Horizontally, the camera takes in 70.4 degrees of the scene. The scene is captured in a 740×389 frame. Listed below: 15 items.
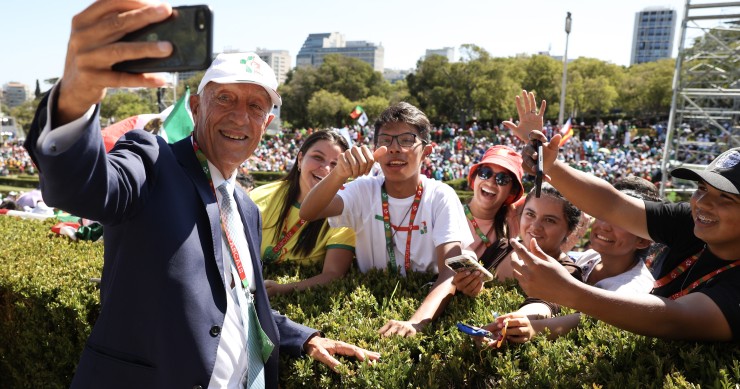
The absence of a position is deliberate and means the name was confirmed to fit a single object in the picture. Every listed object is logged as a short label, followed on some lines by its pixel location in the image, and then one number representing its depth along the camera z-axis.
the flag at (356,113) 27.80
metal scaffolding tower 14.52
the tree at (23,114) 85.19
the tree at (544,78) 59.91
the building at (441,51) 190.12
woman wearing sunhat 4.51
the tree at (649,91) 57.50
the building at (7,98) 190.50
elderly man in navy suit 1.35
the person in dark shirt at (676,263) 2.06
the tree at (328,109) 61.81
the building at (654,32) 165.50
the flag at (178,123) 5.66
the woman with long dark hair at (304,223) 3.78
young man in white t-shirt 3.39
